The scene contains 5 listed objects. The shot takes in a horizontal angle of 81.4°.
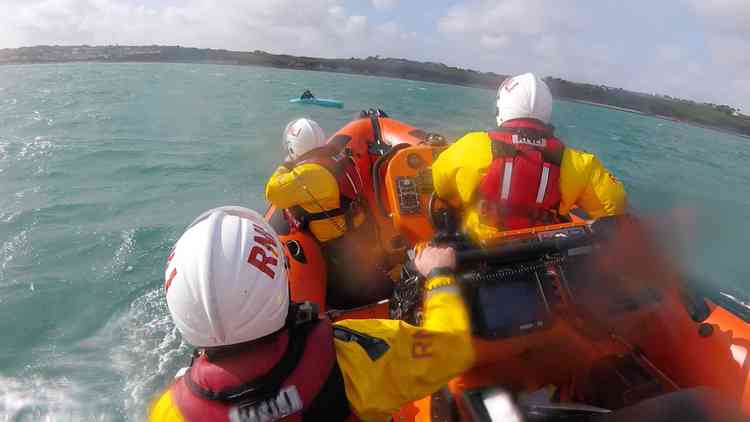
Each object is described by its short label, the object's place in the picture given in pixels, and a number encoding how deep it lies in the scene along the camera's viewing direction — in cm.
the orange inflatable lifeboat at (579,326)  157
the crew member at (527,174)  214
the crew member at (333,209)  279
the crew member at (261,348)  103
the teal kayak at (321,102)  2139
